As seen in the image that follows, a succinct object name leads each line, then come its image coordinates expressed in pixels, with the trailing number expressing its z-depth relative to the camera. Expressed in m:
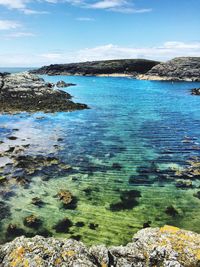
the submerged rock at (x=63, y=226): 12.77
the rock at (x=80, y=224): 13.11
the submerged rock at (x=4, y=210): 13.78
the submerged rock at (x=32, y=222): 13.11
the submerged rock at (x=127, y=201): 14.59
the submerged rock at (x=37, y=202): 14.85
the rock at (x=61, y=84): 81.49
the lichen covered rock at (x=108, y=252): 6.82
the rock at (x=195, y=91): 62.83
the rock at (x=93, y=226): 12.89
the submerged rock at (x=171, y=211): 13.89
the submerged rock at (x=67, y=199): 14.75
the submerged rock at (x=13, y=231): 12.39
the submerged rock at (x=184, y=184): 16.80
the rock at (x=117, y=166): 19.29
